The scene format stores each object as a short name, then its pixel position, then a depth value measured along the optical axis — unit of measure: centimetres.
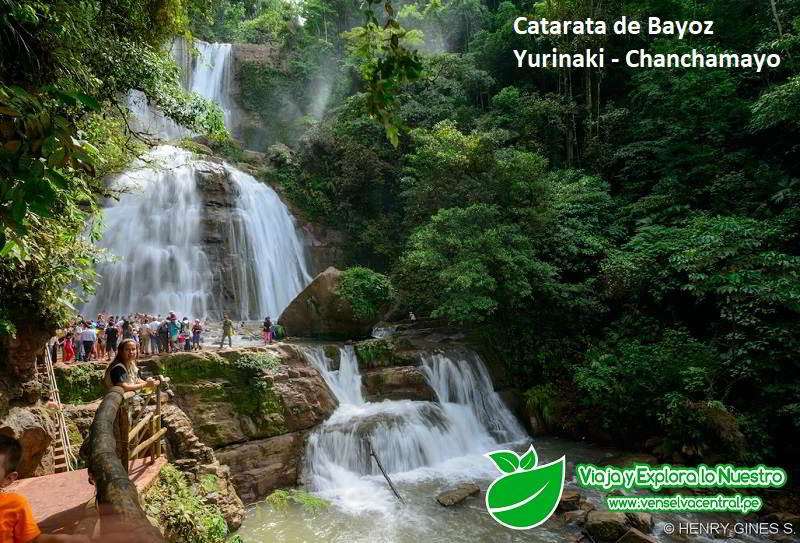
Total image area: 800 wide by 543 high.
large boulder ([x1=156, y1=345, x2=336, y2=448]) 900
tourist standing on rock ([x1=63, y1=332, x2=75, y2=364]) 1012
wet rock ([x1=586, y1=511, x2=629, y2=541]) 700
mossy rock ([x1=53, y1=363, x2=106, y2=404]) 815
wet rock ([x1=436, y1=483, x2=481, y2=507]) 830
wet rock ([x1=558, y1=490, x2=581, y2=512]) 807
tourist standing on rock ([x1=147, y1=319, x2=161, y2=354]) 1159
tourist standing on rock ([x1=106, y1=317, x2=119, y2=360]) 1080
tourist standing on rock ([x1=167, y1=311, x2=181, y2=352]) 1140
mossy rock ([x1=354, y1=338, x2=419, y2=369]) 1210
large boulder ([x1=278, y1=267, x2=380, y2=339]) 1378
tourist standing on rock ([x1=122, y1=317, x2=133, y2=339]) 1136
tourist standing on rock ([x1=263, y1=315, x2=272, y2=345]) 1370
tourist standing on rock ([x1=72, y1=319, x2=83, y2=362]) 1034
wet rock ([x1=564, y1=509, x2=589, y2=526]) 762
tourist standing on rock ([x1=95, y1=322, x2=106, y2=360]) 1106
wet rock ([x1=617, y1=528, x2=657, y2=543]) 657
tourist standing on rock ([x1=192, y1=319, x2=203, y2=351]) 1175
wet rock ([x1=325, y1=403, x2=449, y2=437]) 991
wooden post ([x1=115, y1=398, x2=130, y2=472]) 407
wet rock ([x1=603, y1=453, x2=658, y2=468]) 979
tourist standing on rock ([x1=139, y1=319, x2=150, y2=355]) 1138
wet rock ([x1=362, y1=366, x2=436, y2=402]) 1165
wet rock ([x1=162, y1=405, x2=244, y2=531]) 696
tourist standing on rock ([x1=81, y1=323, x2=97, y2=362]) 1018
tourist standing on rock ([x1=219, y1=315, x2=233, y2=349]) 1220
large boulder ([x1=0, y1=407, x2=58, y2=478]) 576
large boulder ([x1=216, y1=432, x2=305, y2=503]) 874
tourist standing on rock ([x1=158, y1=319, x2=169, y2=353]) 1158
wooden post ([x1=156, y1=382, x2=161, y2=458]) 551
